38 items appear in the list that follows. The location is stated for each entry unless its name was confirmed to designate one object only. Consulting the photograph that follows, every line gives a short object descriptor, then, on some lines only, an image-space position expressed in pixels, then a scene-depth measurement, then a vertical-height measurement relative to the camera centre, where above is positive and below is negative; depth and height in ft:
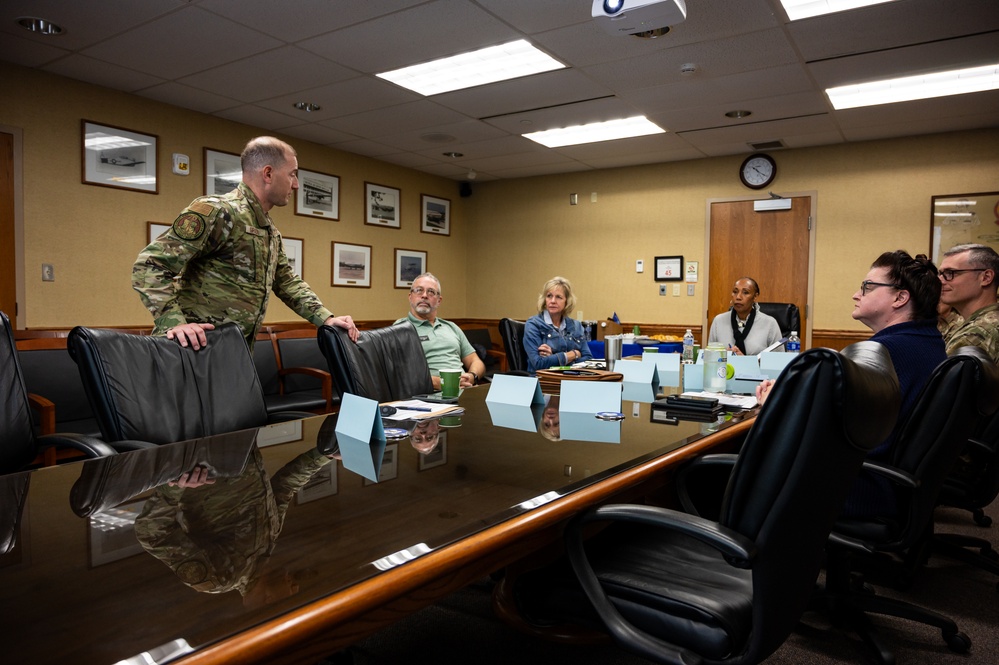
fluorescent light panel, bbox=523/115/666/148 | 18.40 +5.14
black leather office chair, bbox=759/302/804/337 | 16.99 -0.30
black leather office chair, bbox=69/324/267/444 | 5.81 -0.92
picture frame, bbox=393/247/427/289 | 24.06 +1.23
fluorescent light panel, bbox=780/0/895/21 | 10.93 +5.21
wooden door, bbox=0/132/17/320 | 14.06 +1.41
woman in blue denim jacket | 13.24 -0.72
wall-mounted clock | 21.26 +4.50
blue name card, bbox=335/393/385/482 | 4.54 -1.15
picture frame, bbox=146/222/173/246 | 16.63 +1.68
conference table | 2.14 -1.13
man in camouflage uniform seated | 9.19 +0.33
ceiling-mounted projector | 8.77 +4.08
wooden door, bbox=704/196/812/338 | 21.06 +1.78
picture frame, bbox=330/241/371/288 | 21.61 +1.09
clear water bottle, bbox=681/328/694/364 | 12.26 -0.95
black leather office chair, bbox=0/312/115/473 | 5.60 -1.21
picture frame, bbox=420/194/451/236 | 25.29 +3.39
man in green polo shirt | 11.69 -0.59
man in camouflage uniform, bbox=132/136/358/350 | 7.52 +0.42
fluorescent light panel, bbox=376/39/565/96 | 13.34 +5.16
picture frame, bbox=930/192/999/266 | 18.28 +2.55
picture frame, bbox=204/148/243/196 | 17.78 +3.49
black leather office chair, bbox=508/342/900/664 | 3.14 -1.25
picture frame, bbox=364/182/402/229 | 22.75 +3.36
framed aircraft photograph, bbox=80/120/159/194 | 15.37 +3.39
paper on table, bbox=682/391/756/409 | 7.20 -1.15
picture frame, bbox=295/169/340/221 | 20.31 +3.31
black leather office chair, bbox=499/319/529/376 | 14.11 -1.02
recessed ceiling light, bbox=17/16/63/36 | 11.76 +5.02
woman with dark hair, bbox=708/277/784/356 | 14.92 -0.54
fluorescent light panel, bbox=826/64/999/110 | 14.40 +5.23
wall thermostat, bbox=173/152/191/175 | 17.04 +3.50
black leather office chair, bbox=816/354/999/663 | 5.77 -1.43
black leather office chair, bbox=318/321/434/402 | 7.84 -0.87
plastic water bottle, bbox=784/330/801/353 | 13.12 -0.86
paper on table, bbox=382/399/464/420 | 6.40 -1.19
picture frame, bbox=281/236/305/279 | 19.90 +1.35
